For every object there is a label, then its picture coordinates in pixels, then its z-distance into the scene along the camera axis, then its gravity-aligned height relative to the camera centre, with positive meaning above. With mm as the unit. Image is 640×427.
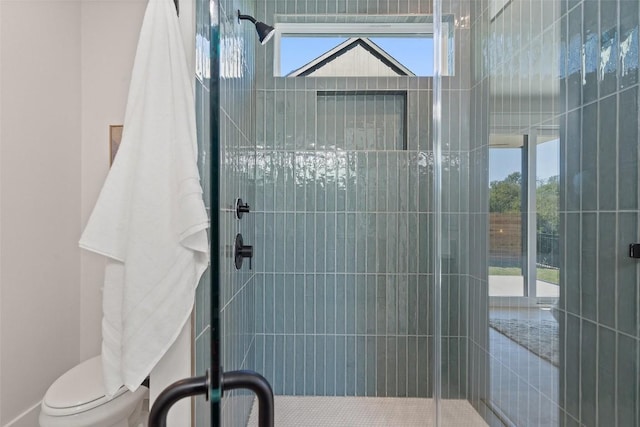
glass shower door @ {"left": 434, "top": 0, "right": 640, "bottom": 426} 966 -2
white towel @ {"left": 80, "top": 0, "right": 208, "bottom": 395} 799 -20
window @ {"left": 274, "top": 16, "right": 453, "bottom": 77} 1996 +959
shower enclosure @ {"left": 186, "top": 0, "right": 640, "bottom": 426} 976 -15
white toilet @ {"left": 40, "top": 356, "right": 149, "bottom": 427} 1016 -583
